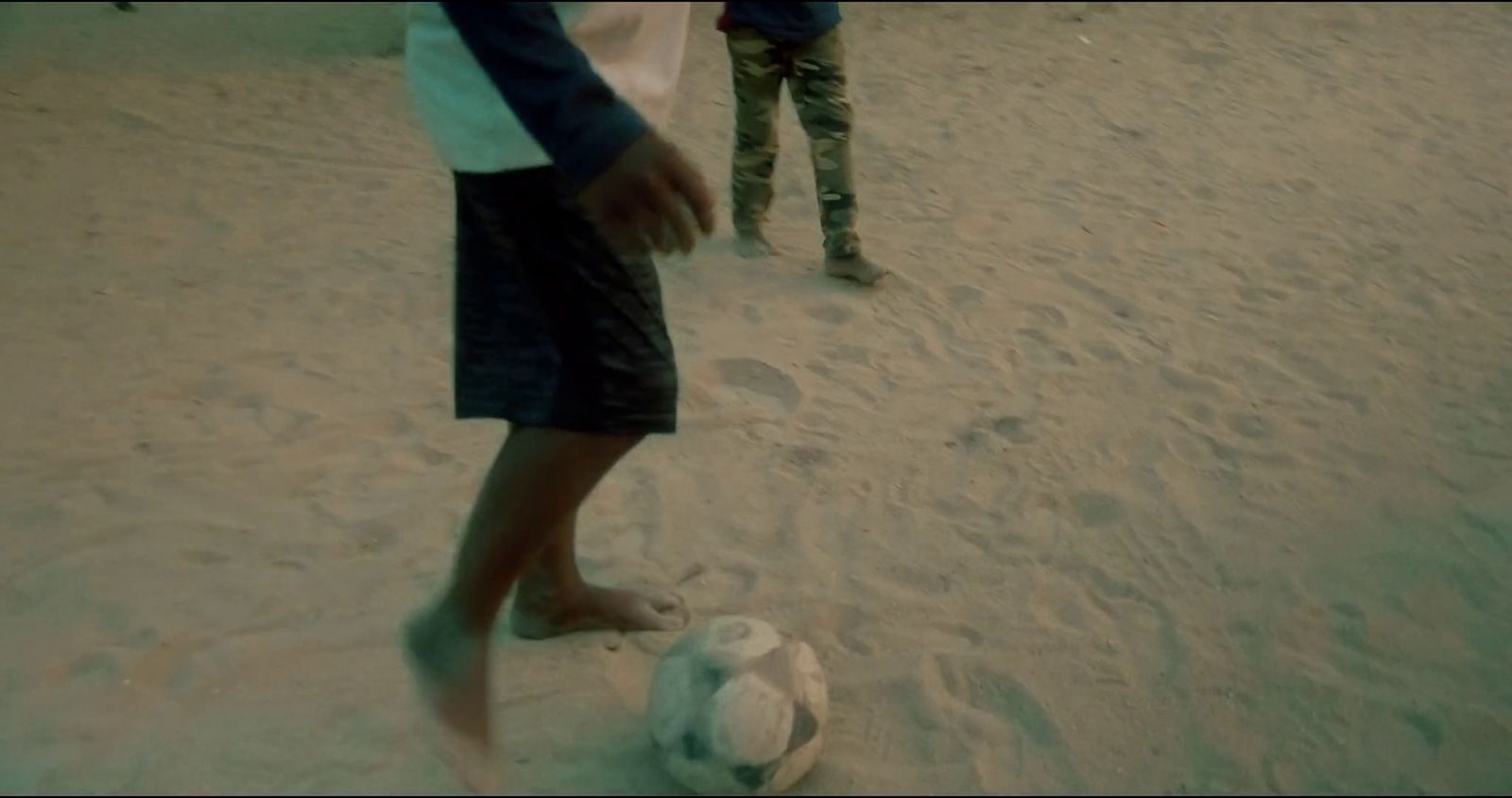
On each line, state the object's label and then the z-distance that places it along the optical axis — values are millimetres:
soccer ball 1903
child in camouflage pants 3645
